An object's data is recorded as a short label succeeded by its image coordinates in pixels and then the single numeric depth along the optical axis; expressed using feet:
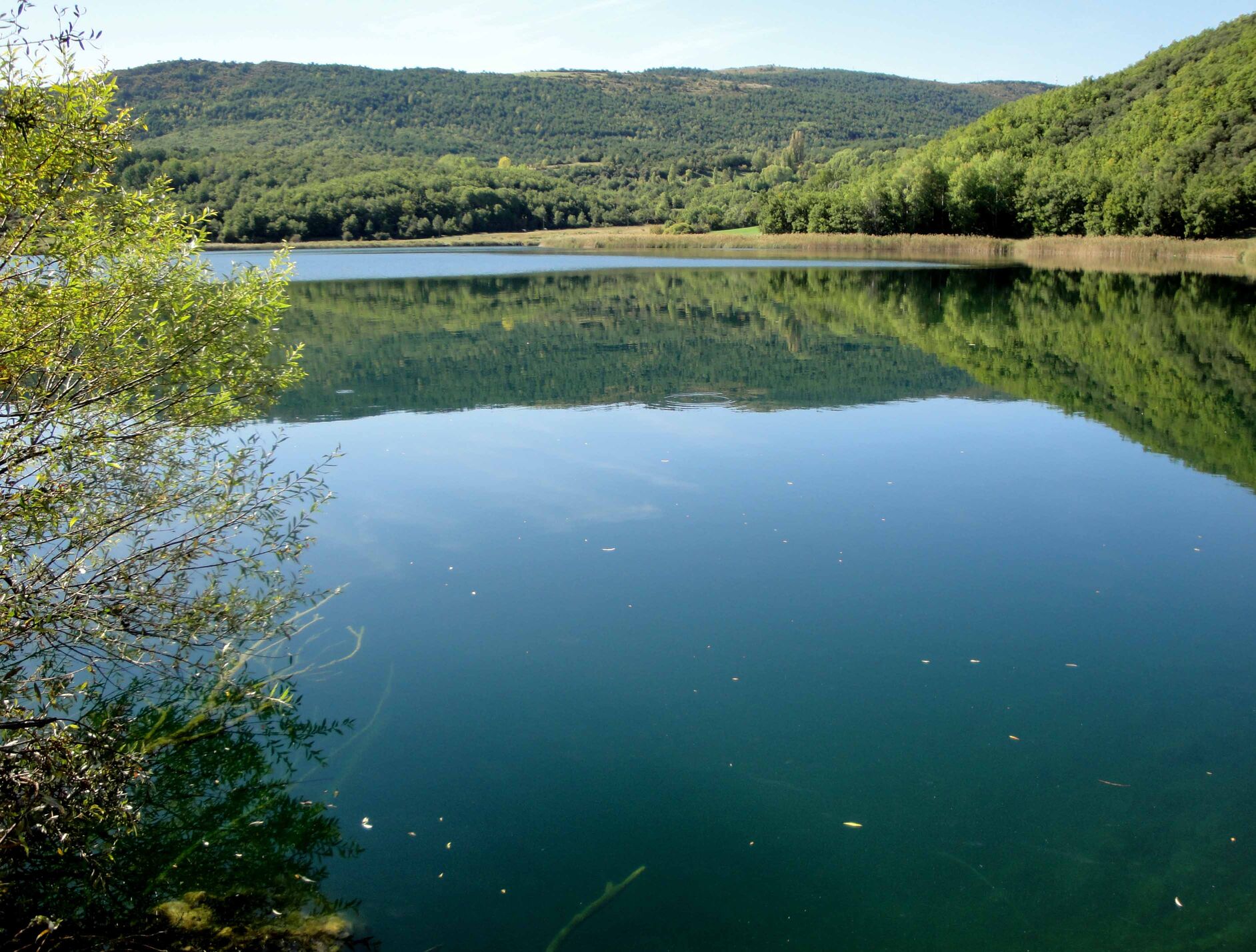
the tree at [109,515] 13.64
